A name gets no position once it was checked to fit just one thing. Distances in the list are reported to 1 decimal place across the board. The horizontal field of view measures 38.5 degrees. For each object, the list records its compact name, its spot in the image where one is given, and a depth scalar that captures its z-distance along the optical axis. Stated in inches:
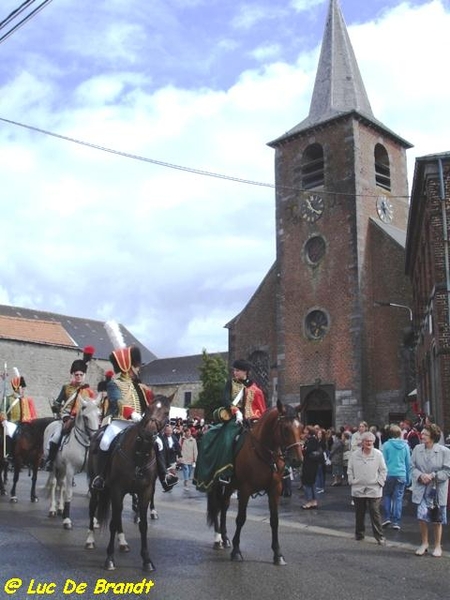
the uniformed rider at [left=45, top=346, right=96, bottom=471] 415.8
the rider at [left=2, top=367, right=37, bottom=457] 579.8
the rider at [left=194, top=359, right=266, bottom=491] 332.8
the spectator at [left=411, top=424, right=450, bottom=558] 339.9
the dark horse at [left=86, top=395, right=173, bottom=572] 290.7
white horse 395.2
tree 1925.4
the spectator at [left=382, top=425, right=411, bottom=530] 442.0
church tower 1227.9
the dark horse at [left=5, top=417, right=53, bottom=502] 542.6
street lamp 1135.0
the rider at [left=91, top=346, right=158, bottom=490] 335.0
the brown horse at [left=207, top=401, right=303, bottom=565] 302.5
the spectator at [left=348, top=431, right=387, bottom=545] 384.8
